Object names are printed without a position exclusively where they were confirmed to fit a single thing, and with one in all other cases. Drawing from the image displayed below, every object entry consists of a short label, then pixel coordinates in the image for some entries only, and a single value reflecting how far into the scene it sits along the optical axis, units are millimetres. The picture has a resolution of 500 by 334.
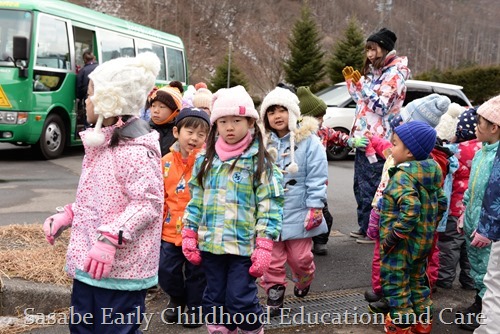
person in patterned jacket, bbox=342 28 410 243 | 5309
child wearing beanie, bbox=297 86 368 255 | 5000
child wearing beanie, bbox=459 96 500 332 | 3842
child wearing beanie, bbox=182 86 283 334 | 3188
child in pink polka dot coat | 2695
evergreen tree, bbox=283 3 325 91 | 31328
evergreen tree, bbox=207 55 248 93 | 30125
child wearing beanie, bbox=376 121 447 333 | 3559
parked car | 12844
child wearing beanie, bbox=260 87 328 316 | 4023
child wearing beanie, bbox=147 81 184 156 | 4508
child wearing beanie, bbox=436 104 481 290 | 4852
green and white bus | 10156
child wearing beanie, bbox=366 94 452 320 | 4293
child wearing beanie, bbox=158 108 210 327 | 3836
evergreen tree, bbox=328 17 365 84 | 29984
